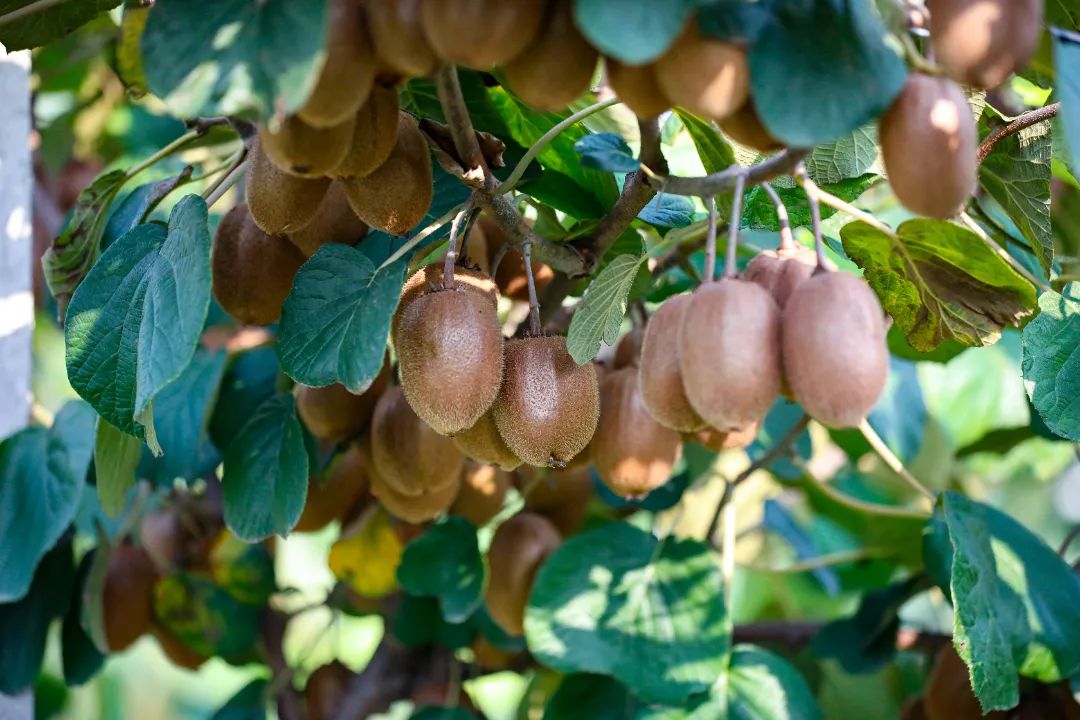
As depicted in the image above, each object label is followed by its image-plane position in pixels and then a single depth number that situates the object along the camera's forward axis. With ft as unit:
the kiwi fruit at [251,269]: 2.57
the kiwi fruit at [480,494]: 3.52
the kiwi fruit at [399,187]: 2.12
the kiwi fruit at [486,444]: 2.26
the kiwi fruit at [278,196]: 2.15
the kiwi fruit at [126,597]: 3.77
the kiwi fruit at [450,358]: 2.05
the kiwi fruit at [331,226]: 2.49
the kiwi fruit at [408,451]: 2.72
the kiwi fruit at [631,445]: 2.64
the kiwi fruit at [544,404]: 2.17
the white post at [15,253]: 3.33
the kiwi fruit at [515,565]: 3.35
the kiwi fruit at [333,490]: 3.49
